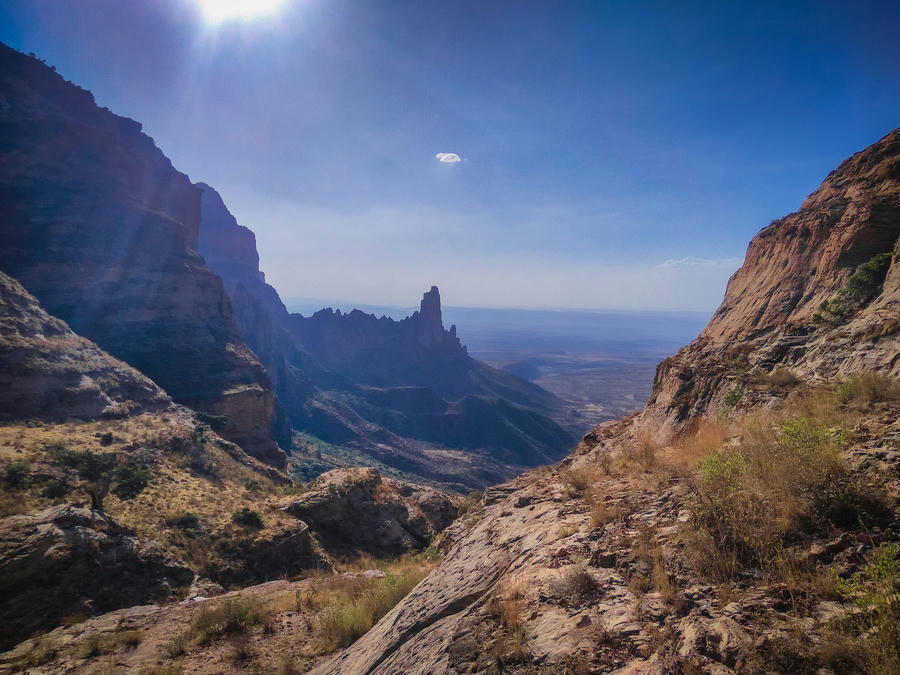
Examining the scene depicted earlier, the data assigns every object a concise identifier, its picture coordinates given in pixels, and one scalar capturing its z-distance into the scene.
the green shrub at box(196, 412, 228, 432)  41.66
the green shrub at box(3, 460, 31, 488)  17.48
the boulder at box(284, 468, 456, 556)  21.20
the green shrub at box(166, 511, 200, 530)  17.97
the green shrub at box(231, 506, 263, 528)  19.06
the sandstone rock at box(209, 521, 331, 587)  16.20
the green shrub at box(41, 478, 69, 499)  17.17
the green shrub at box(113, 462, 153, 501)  19.45
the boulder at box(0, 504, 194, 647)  10.42
